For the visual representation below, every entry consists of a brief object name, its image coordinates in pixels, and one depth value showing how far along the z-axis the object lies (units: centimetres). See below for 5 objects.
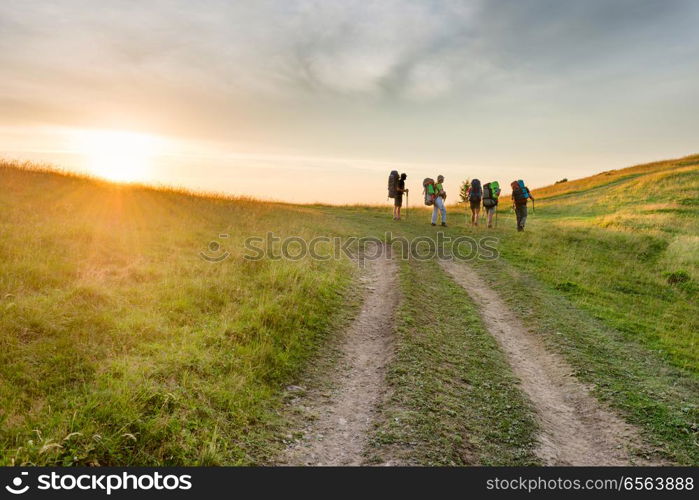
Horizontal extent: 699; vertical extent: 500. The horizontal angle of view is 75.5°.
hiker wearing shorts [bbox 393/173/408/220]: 3025
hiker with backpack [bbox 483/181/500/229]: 2772
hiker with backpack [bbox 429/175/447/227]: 2752
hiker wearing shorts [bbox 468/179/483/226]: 2754
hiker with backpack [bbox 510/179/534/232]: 2633
